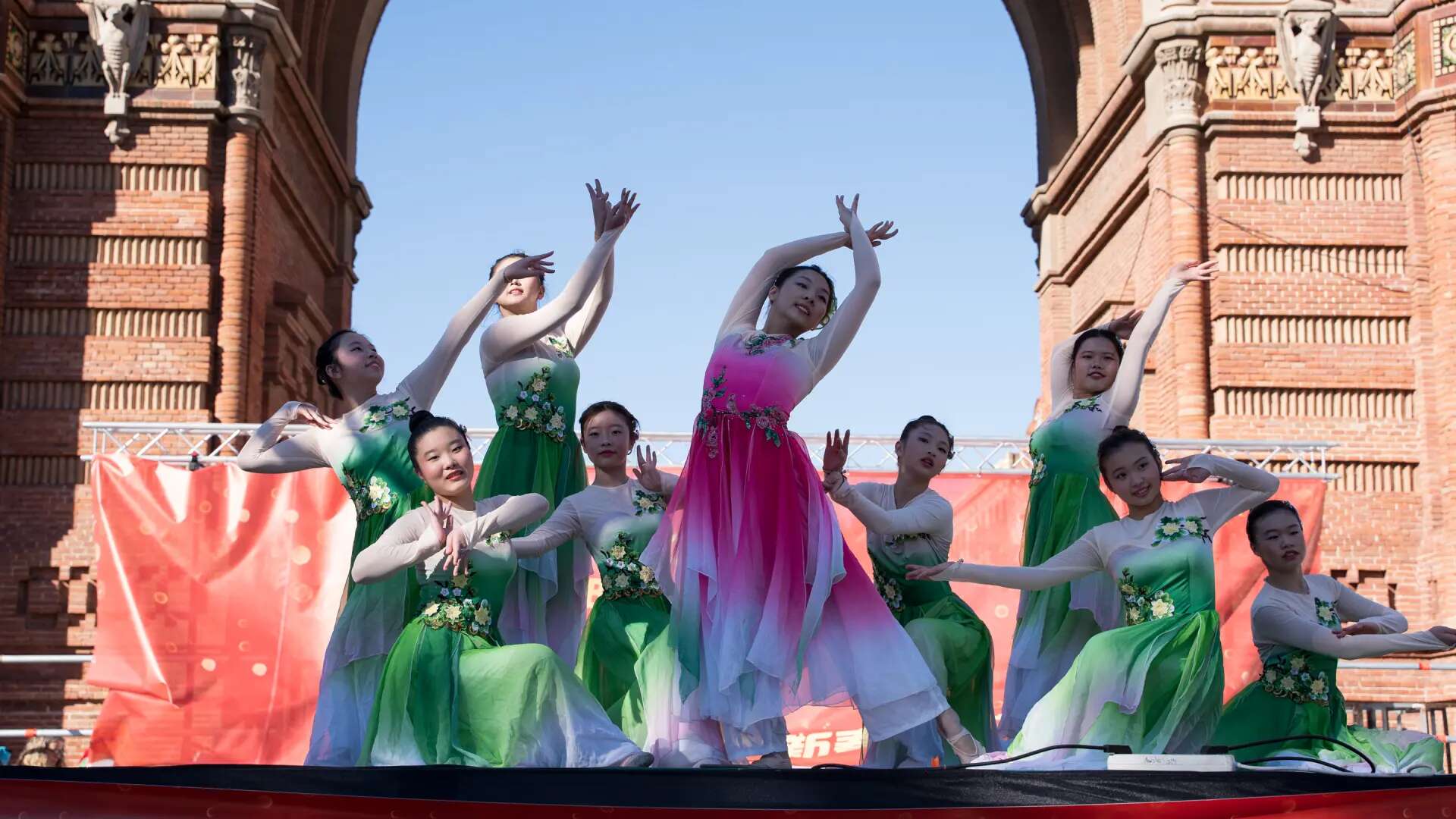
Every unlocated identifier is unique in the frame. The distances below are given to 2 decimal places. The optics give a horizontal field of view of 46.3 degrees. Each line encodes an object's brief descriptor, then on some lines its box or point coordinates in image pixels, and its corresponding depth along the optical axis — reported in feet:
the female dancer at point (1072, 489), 22.04
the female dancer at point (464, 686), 17.38
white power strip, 15.53
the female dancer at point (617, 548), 19.56
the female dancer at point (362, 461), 19.92
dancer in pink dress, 17.98
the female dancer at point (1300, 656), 19.86
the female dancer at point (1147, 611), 18.24
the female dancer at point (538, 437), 21.34
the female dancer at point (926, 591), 20.10
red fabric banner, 36.73
